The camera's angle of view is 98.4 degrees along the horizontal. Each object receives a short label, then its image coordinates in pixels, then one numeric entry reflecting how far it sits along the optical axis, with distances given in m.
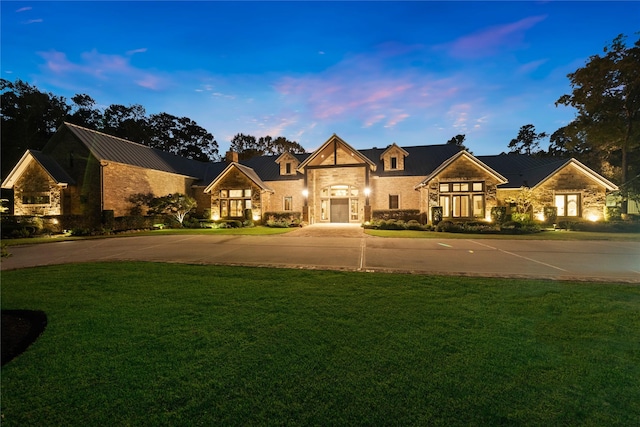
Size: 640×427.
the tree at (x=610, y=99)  23.97
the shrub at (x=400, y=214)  25.95
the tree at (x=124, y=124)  45.03
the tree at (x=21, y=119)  33.41
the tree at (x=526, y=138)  53.17
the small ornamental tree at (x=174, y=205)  25.81
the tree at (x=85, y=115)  41.03
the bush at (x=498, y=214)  21.69
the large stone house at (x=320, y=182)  23.22
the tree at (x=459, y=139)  47.62
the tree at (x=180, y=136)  53.97
